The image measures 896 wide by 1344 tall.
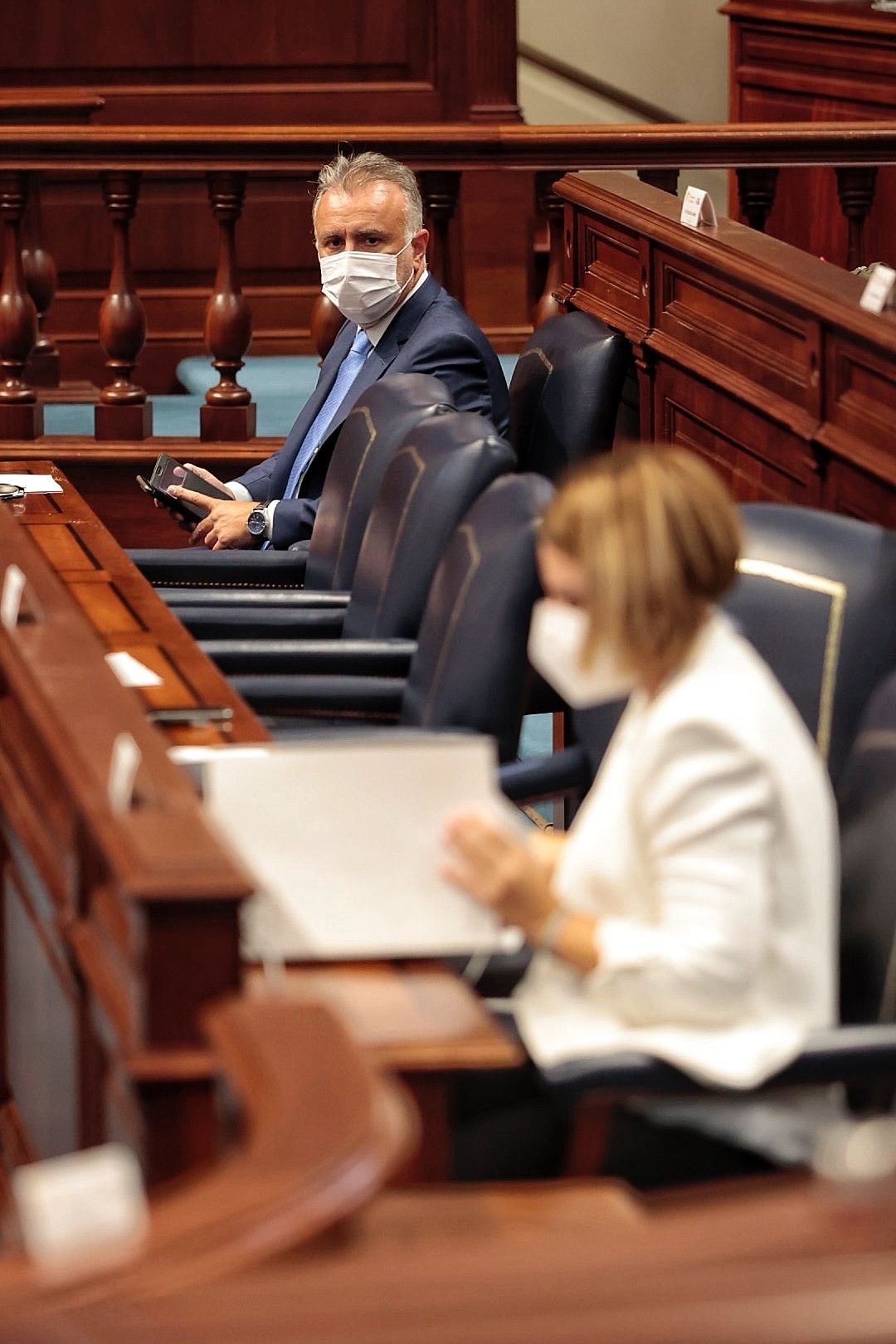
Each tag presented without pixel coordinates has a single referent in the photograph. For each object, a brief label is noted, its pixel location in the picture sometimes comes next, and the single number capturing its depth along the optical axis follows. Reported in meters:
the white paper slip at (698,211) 6.56
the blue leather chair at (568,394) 6.49
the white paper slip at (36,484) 6.71
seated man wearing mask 6.95
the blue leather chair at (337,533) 6.22
